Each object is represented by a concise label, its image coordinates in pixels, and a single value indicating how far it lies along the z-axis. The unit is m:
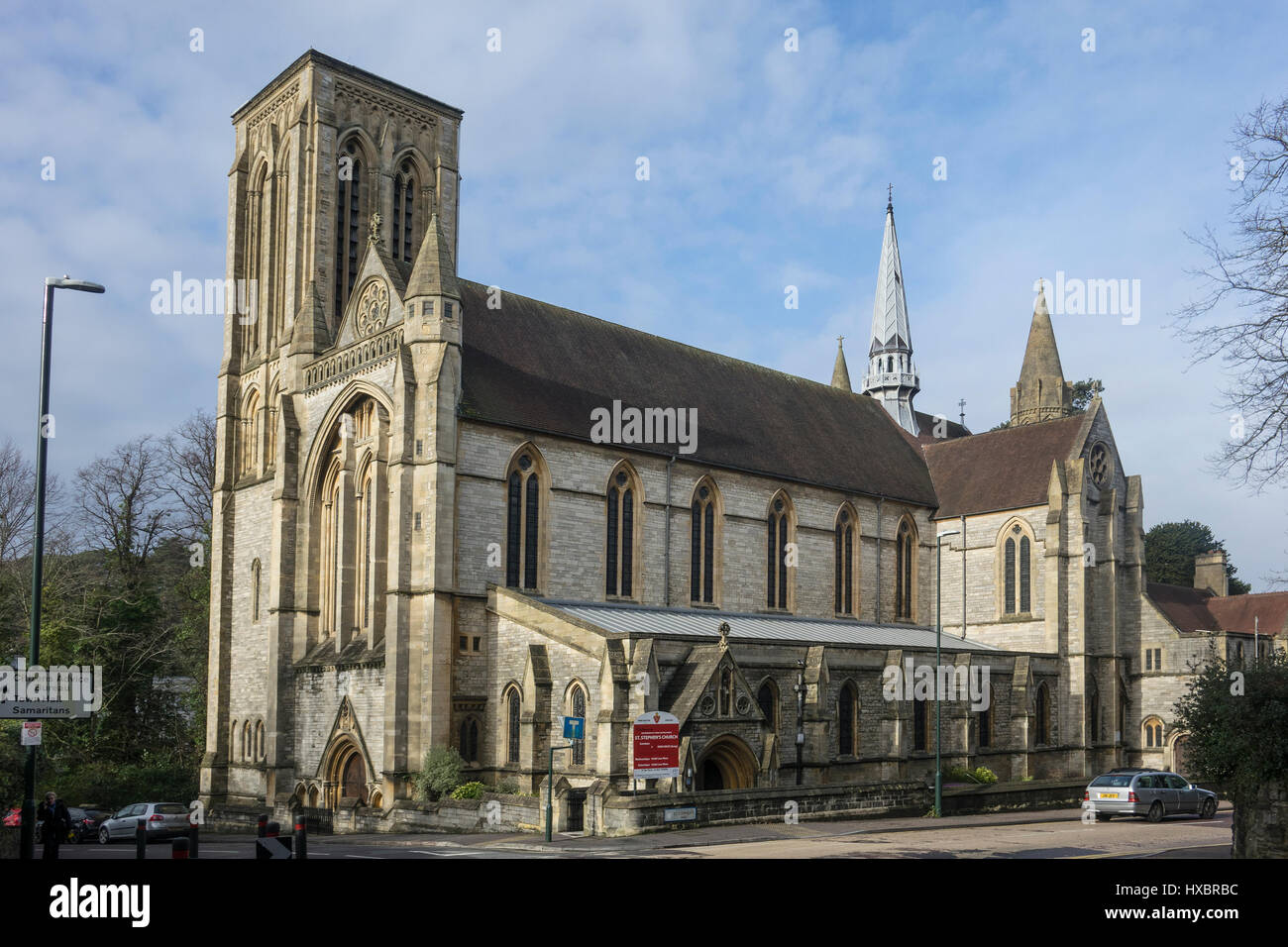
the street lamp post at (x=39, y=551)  16.80
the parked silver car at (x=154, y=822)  29.88
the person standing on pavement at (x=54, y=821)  19.50
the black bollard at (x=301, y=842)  14.35
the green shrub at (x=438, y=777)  29.98
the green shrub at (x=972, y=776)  36.62
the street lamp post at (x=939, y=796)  29.94
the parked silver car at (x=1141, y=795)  29.94
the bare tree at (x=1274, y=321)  14.83
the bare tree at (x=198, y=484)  53.03
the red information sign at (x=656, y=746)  26.14
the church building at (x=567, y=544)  31.06
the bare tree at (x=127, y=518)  51.53
